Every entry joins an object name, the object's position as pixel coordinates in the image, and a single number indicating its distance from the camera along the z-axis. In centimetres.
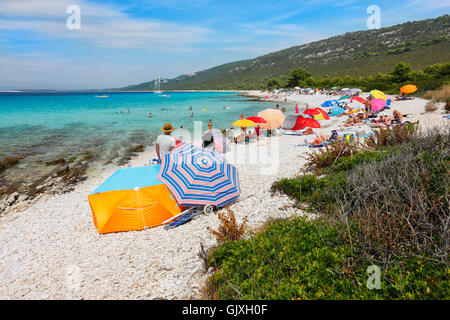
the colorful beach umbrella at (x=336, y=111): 2312
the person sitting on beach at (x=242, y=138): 1539
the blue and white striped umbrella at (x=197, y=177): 584
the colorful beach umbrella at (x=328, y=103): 2764
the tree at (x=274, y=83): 8885
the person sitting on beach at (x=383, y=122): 1441
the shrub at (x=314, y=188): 513
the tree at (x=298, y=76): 7648
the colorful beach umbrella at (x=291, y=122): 1627
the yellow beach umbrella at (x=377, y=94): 2281
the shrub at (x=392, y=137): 716
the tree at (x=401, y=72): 4139
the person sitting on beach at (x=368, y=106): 1861
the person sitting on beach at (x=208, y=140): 1207
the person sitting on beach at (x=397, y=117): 1469
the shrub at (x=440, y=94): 2066
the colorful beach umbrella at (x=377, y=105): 1886
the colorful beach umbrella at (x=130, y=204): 585
